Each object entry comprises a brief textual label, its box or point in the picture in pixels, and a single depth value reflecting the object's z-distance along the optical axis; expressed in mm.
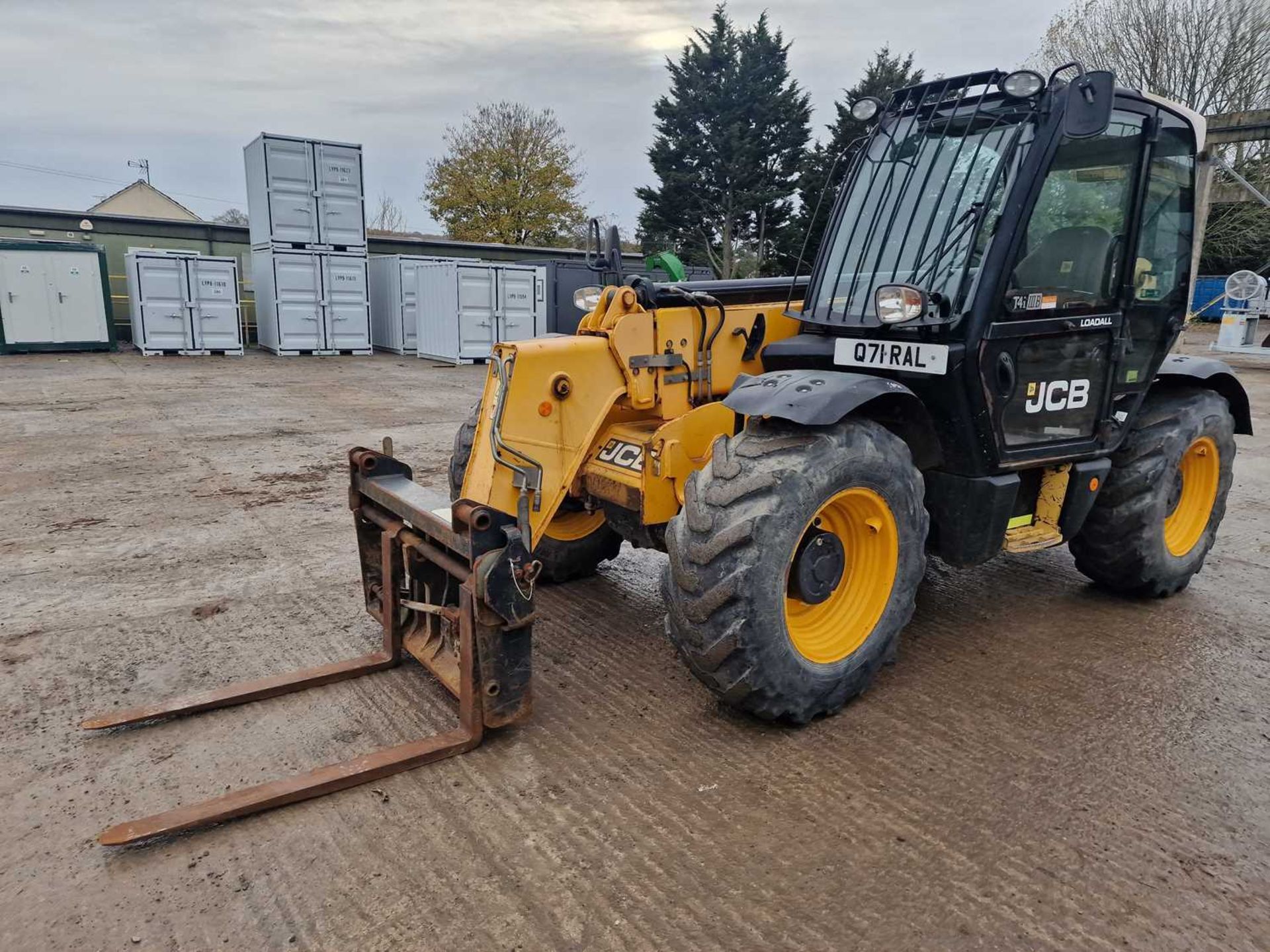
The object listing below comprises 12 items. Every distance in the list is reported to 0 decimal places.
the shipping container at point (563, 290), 18844
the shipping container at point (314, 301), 16719
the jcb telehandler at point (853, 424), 2975
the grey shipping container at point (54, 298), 15773
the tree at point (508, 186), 34344
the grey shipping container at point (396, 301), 18547
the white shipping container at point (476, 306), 16172
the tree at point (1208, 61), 24281
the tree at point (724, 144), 31141
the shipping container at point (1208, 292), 26641
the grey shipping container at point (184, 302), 15805
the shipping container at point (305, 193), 16000
